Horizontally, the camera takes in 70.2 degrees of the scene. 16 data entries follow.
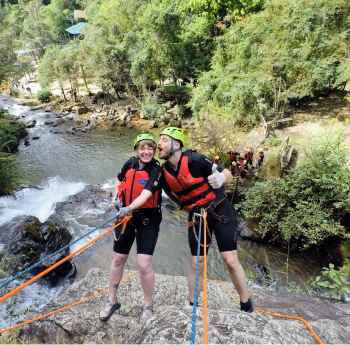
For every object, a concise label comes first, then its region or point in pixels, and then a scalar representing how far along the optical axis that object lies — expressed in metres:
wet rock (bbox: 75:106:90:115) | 24.83
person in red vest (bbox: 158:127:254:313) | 2.90
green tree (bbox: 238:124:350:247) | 7.59
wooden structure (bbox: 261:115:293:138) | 13.88
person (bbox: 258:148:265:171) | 10.94
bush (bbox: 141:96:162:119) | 20.97
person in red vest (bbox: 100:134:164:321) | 2.82
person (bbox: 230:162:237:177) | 10.59
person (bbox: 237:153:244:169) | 10.70
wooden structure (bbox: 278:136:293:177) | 10.54
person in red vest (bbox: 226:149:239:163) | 11.00
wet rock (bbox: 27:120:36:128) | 22.82
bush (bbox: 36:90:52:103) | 29.22
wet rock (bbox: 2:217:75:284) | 7.57
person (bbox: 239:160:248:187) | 10.64
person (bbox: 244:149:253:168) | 11.00
